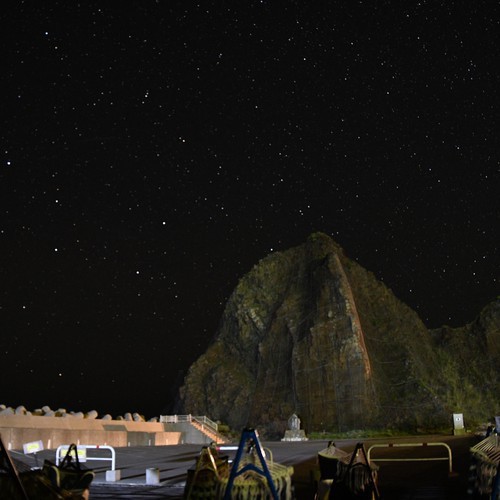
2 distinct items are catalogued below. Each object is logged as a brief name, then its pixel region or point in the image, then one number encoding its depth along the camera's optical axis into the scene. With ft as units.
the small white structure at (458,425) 192.24
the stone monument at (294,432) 180.53
